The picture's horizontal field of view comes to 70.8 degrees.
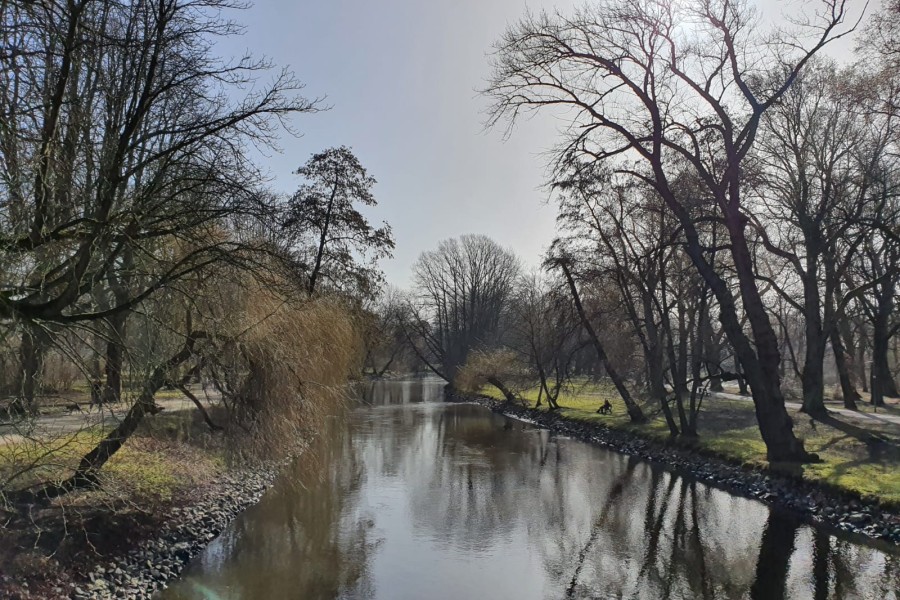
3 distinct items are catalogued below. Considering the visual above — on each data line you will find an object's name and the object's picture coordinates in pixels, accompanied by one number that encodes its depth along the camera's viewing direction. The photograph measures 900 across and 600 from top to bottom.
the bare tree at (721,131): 14.96
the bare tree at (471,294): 62.50
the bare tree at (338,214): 26.03
